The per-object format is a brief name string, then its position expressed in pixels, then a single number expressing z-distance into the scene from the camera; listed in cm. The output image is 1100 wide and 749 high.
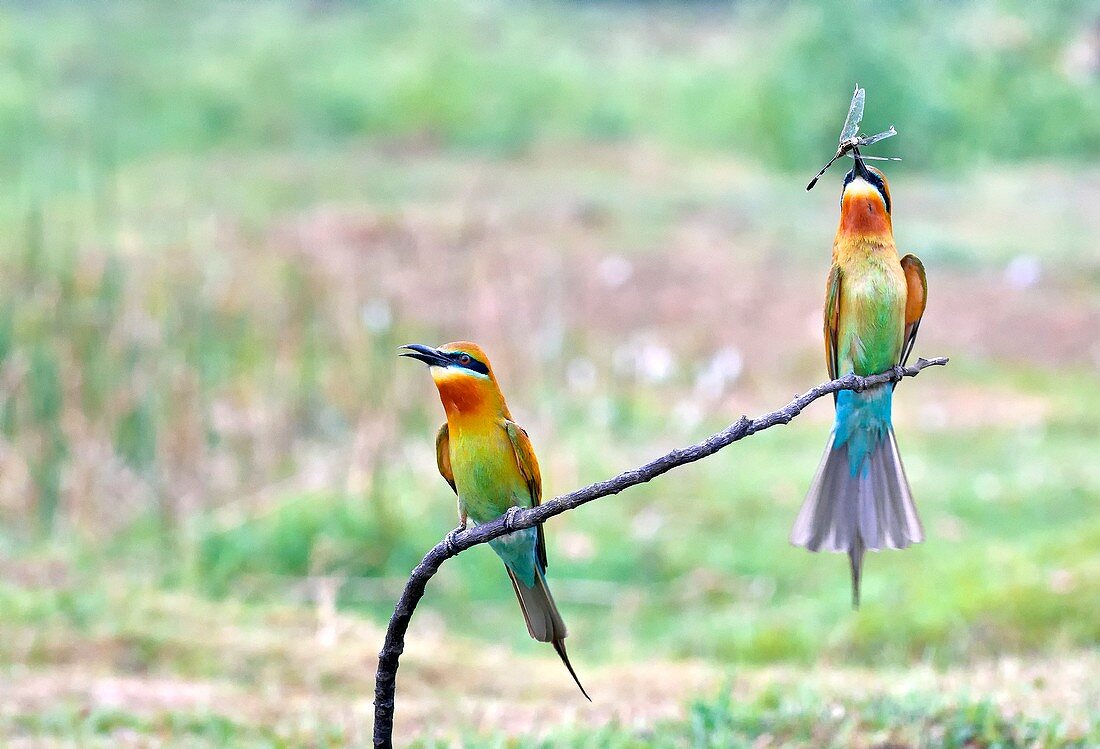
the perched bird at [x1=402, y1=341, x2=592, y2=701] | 1267
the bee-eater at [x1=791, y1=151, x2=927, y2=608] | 1270
